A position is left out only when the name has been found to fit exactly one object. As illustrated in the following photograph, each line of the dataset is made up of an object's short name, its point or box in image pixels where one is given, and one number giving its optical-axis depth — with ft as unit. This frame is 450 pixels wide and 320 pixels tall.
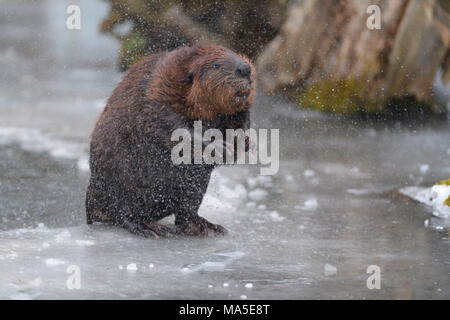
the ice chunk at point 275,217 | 33.40
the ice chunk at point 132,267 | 24.31
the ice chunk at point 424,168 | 45.14
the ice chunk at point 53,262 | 24.47
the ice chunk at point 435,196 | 34.37
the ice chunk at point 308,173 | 44.56
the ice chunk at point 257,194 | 38.34
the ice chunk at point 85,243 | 27.89
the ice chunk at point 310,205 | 36.40
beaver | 28.30
